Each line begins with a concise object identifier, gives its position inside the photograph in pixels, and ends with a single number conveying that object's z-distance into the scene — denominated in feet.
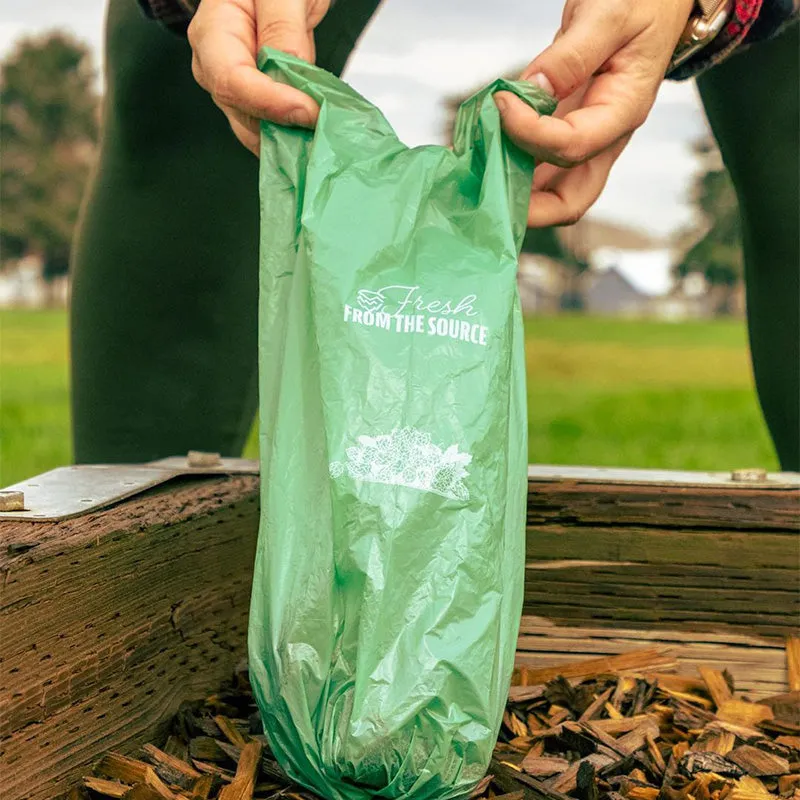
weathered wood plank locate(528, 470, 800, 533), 4.86
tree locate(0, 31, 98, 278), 105.29
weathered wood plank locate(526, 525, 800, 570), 4.86
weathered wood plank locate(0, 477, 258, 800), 3.31
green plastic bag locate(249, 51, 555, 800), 3.34
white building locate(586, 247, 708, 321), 102.17
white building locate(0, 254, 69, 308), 102.73
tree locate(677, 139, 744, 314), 94.07
